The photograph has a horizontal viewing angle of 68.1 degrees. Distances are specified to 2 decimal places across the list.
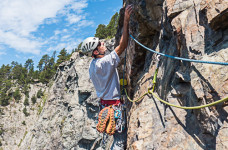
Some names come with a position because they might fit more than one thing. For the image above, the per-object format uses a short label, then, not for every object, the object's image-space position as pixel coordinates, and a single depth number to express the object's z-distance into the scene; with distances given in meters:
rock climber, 3.96
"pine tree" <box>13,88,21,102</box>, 66.81
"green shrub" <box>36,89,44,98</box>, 67.06
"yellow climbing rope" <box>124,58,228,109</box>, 3.44
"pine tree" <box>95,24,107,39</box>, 50.97
